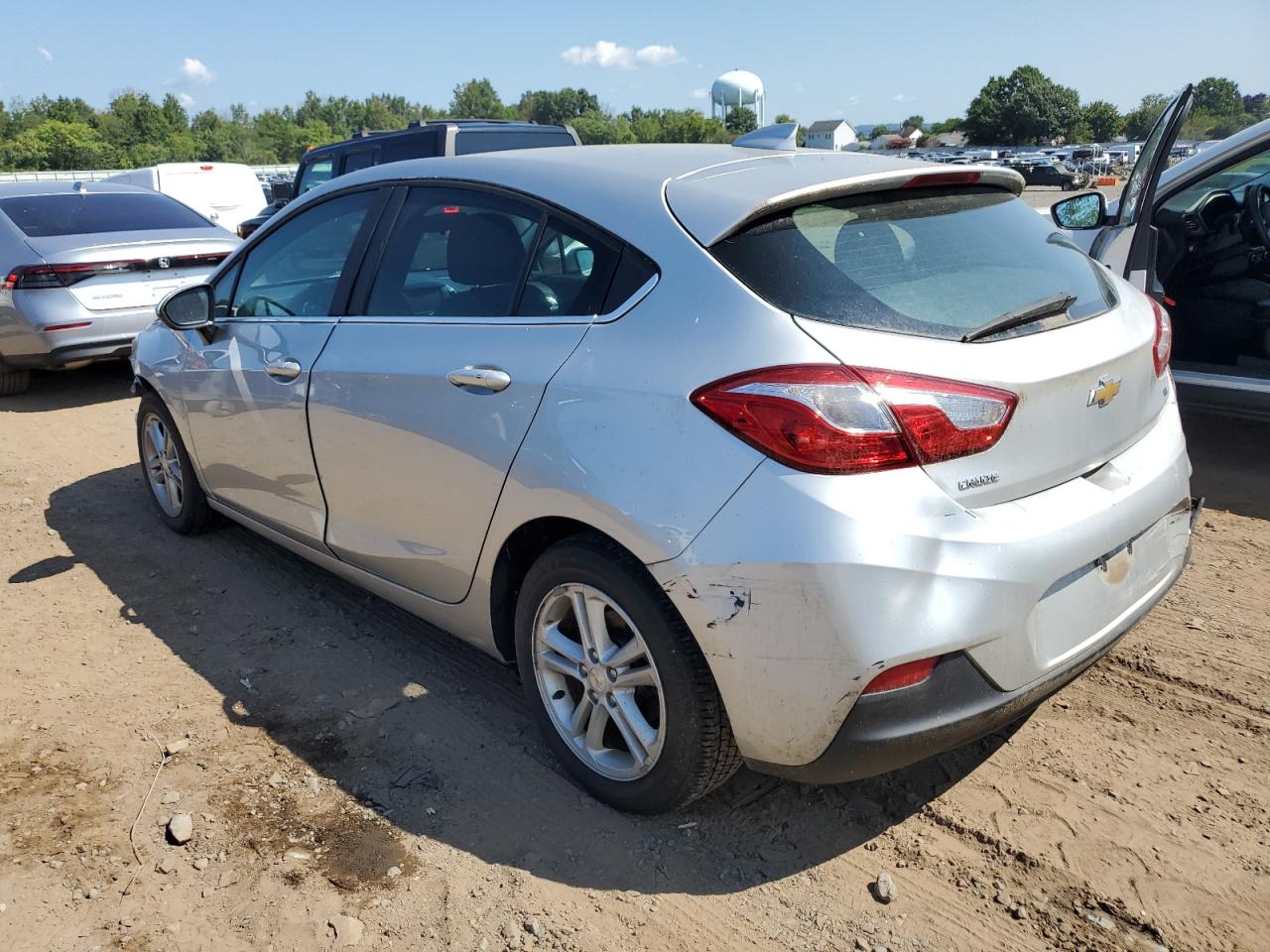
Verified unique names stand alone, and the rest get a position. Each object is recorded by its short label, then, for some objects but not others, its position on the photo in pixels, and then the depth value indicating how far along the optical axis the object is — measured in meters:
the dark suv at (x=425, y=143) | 9.16
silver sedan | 7.43
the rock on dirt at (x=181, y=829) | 2.70
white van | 15.24
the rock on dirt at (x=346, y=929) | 2.34
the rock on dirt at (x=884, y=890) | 2.38
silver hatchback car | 2.14
